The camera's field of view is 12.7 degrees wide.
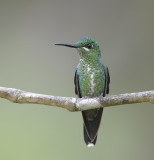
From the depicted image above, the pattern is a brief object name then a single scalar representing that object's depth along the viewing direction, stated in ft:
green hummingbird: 21.70
